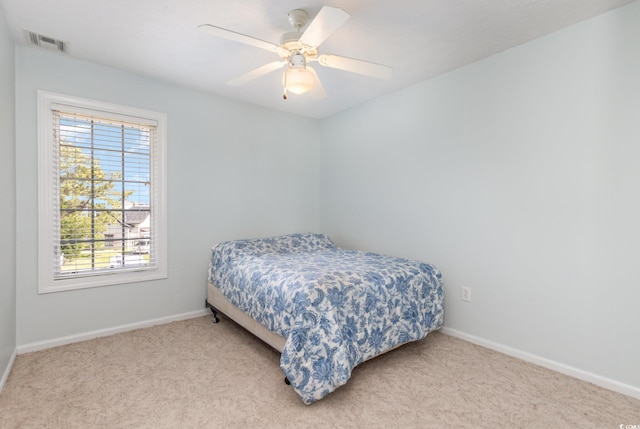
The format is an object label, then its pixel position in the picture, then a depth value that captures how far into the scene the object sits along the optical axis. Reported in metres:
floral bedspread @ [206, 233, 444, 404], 1.87
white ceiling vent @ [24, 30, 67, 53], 2.31
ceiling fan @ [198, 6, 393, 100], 1.82
